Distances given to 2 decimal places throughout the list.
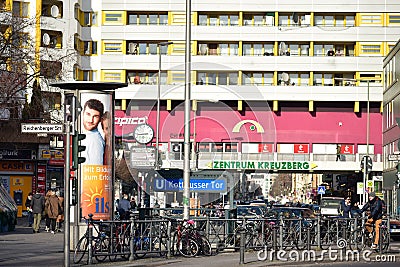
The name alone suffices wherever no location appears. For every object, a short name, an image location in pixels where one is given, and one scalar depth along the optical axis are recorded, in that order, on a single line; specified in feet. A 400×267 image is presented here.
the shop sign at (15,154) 188.34
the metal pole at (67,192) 64.13
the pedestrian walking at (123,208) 96.17
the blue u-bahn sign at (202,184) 96.54
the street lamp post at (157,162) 158.71
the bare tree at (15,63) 112.57
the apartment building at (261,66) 251.19
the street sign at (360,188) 201.16
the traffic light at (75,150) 65.46
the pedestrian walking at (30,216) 149.16
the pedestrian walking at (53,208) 125.59
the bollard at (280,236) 89.45
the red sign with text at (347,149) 251.80
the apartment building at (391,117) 215.31
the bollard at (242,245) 74.49
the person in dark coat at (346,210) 119.79
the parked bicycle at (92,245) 73.46
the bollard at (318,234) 93.71
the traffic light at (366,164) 160.56
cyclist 90.79
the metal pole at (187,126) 91.30
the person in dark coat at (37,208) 126.21
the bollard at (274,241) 88.53
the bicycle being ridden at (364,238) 91.04
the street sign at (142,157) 163.84
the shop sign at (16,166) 189.57
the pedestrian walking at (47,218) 127.13
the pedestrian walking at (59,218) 127.95
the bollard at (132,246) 77.15
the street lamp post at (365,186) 161.58
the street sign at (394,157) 108.80
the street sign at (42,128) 63.36
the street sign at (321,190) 250.57
